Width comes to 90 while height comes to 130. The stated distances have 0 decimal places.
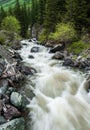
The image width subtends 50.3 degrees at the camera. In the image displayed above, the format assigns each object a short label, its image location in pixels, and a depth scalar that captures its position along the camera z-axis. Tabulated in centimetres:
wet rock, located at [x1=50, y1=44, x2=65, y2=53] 1483
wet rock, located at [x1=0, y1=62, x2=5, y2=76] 847
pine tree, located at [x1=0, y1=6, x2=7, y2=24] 3313
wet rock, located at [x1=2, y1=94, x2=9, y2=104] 705
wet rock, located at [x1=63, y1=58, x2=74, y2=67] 1114
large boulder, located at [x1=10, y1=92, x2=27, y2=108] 701
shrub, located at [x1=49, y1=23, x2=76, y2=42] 1516
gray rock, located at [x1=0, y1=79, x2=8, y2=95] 748
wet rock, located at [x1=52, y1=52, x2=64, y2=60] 1252
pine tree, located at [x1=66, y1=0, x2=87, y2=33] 1500
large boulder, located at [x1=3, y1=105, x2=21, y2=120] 648
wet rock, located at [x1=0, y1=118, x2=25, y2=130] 601
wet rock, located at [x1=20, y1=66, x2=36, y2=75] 968
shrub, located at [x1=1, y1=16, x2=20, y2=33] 2479
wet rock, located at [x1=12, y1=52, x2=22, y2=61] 1188
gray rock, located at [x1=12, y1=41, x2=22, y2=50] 1687
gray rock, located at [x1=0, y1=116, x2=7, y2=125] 629
